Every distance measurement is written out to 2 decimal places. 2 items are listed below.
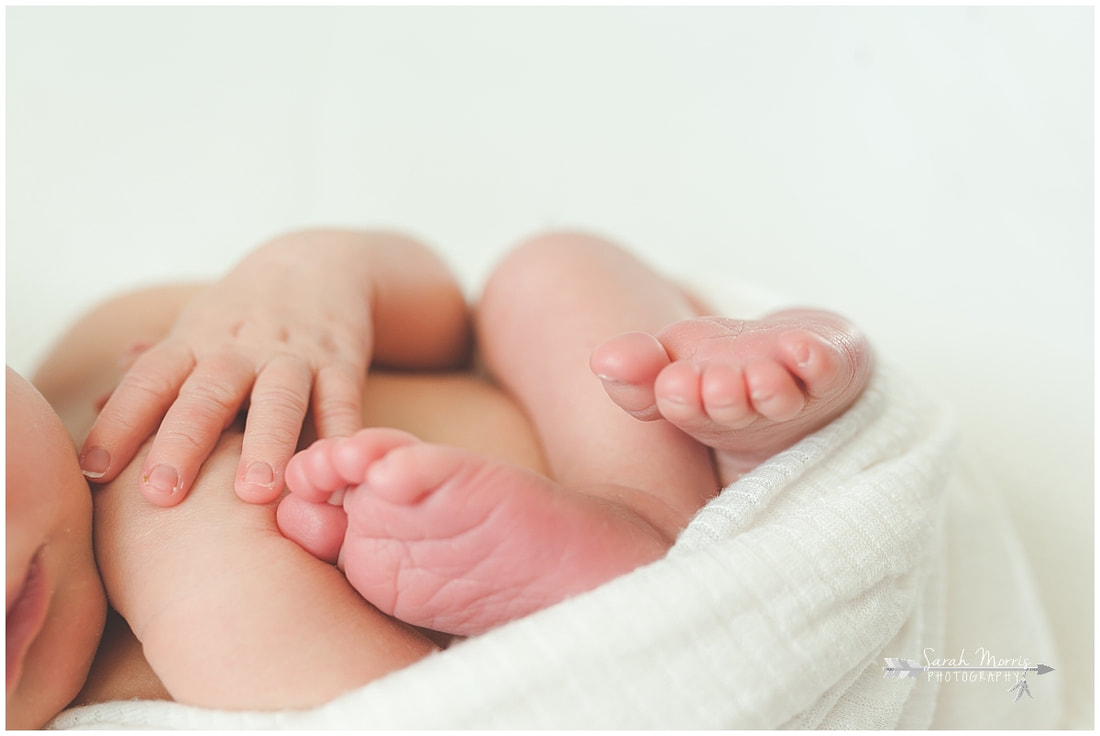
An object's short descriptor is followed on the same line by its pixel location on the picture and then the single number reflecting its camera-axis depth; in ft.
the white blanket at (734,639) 0.80
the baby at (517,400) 0.82
